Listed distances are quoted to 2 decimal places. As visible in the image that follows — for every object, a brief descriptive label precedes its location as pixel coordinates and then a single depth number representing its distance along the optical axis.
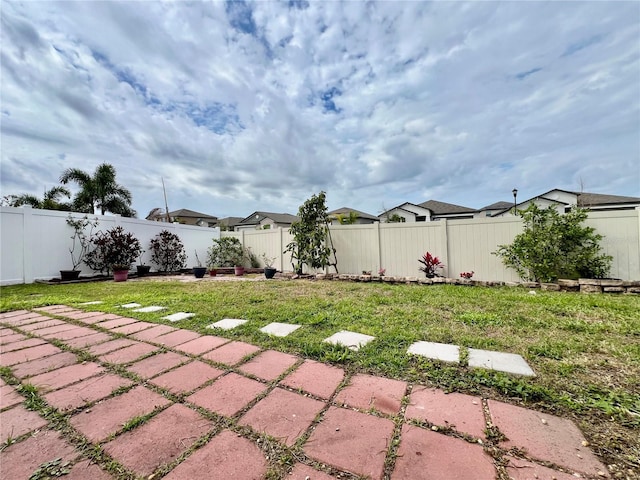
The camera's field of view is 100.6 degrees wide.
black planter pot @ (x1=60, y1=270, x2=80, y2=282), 7.13
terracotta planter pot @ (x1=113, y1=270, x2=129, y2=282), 7.47
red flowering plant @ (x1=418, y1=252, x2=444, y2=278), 6.21
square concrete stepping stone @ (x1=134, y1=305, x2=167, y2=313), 3.56
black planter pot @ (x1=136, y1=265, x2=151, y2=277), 8.81
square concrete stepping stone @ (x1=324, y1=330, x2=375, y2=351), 2.23
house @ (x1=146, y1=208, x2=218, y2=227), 32.84
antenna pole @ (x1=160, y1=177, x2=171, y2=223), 18.69
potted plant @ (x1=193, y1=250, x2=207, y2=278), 8.30
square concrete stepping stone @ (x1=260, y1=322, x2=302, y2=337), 2.57
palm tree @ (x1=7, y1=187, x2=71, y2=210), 13.20
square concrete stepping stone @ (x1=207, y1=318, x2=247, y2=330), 2.79
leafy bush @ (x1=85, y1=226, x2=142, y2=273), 7.91
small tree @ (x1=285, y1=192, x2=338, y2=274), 7.33
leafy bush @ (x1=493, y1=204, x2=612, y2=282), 4.95
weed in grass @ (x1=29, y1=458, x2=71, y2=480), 1.00
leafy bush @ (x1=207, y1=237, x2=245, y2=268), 9.67
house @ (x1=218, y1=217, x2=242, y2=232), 34.02
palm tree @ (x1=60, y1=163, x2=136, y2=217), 13.72
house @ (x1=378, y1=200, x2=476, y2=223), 23.78
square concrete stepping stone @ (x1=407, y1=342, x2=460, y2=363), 1.95
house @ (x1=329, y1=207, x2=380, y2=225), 28.67
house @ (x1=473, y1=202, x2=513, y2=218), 24.66
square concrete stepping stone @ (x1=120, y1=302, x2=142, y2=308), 3.91
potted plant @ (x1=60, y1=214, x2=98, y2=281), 7.66
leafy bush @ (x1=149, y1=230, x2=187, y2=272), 9.47
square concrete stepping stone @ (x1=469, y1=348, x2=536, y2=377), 1.75
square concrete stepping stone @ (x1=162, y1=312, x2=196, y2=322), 3.14
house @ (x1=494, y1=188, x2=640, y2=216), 18.11
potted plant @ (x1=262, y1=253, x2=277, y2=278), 9.08
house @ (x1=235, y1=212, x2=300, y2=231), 29.12
